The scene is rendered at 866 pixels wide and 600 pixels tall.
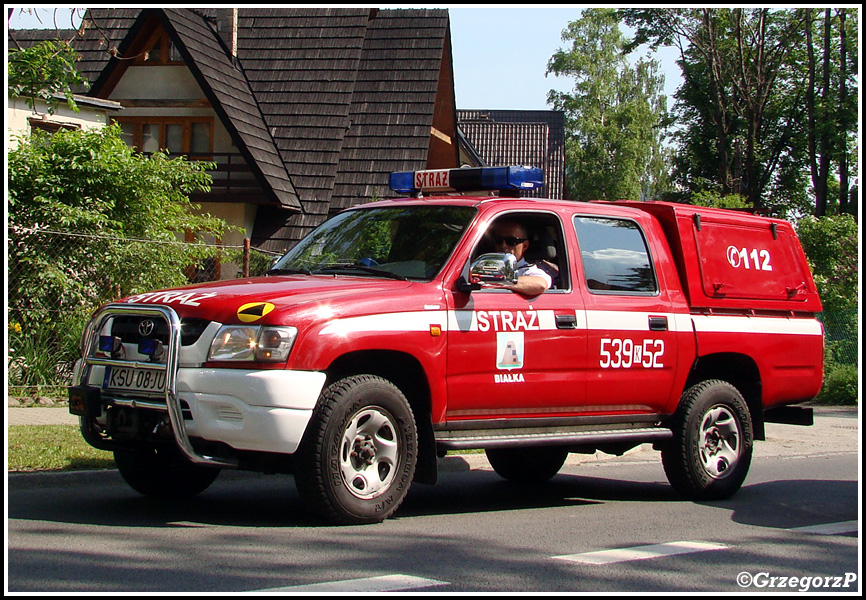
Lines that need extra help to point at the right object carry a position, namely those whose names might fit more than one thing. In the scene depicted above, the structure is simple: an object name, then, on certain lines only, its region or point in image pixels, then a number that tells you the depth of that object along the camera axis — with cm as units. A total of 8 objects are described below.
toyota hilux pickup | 625
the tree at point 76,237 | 1245
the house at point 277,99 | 2670
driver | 741
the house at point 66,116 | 1845
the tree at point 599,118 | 5888
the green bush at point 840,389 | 1838
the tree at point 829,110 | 3553
